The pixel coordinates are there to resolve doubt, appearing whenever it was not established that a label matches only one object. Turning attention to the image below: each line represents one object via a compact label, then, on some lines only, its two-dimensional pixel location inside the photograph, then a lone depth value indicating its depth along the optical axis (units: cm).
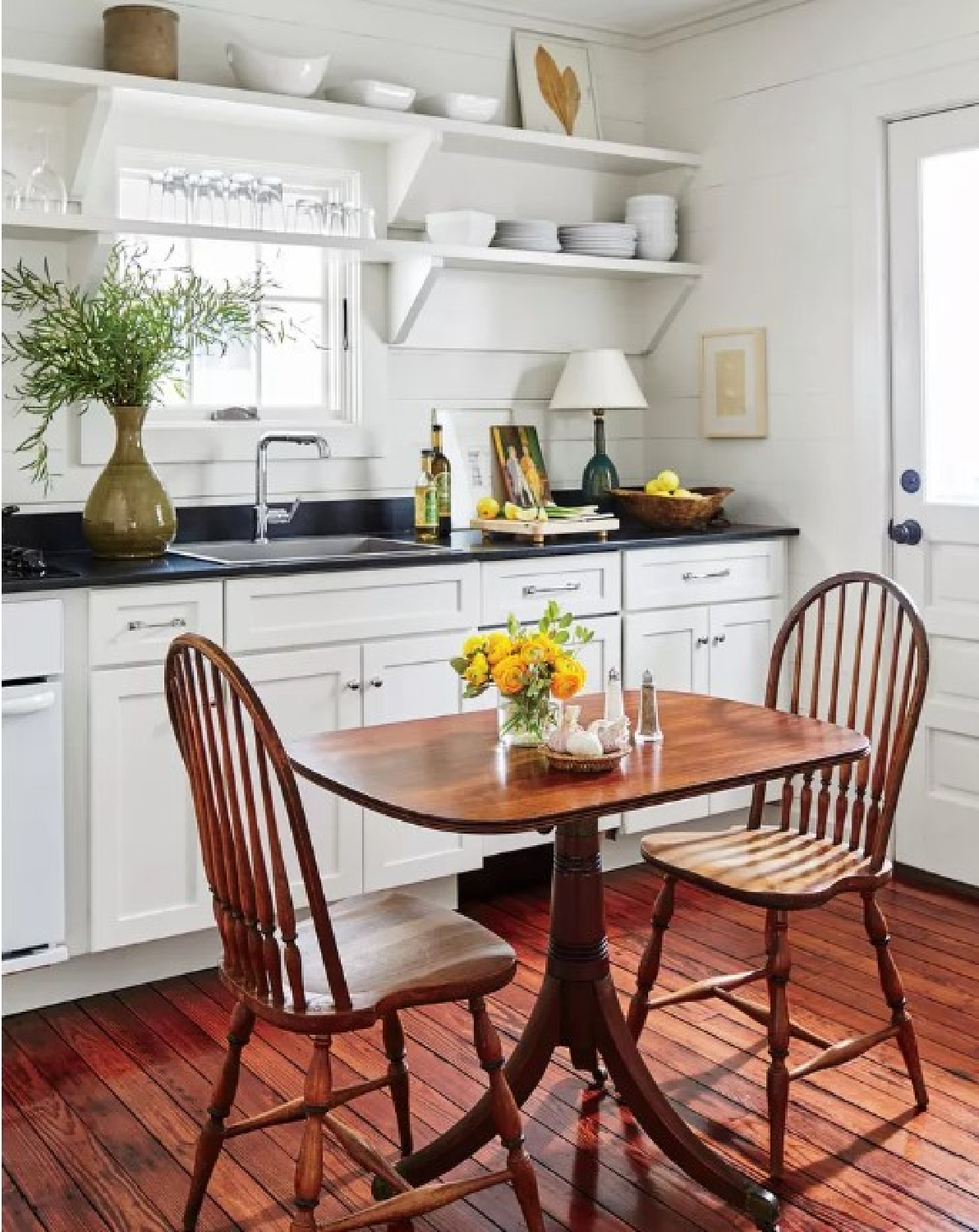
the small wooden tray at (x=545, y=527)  386
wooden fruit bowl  419
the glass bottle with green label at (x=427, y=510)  399
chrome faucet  379
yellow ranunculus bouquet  222
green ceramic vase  334
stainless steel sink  364
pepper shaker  235
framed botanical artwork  438
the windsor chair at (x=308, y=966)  184
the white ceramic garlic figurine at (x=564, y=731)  217
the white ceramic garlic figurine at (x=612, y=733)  224
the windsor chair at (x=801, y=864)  238
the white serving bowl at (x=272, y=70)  364
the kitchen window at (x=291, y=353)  391
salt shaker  229
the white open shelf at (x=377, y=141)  335
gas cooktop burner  303
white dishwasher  293
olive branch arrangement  327
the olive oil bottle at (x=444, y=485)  404
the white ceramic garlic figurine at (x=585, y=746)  214
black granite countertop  303
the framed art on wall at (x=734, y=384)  442
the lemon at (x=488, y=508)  401
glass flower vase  226
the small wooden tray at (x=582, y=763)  212
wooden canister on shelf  346
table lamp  441
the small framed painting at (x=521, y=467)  443
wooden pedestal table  207
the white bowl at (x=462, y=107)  396
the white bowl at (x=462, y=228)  403
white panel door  382
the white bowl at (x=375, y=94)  382
